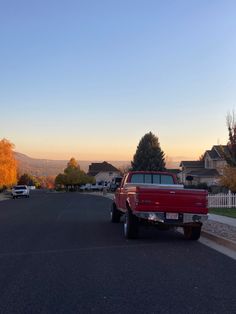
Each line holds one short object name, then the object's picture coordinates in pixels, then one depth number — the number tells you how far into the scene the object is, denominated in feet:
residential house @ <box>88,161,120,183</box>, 266.35
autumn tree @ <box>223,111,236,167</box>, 61.10
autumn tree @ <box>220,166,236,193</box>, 54.30
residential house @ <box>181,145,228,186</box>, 122.62
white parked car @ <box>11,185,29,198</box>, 113.61
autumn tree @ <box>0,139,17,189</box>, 129.43
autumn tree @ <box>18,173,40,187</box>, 255.95
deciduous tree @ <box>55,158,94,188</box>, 215.03
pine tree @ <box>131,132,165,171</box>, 138.28
